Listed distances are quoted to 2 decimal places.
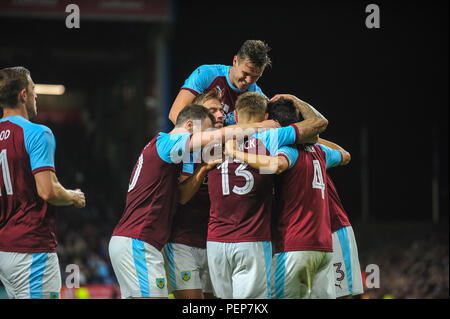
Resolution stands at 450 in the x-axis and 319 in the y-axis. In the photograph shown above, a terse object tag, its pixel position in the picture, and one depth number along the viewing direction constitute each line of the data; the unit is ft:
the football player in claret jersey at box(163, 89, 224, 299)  29.63
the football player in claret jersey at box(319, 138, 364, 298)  30.81
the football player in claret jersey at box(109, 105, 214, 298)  26.61
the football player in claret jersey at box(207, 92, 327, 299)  26.63
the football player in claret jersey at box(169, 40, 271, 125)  32.07
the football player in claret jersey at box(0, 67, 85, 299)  25.30
